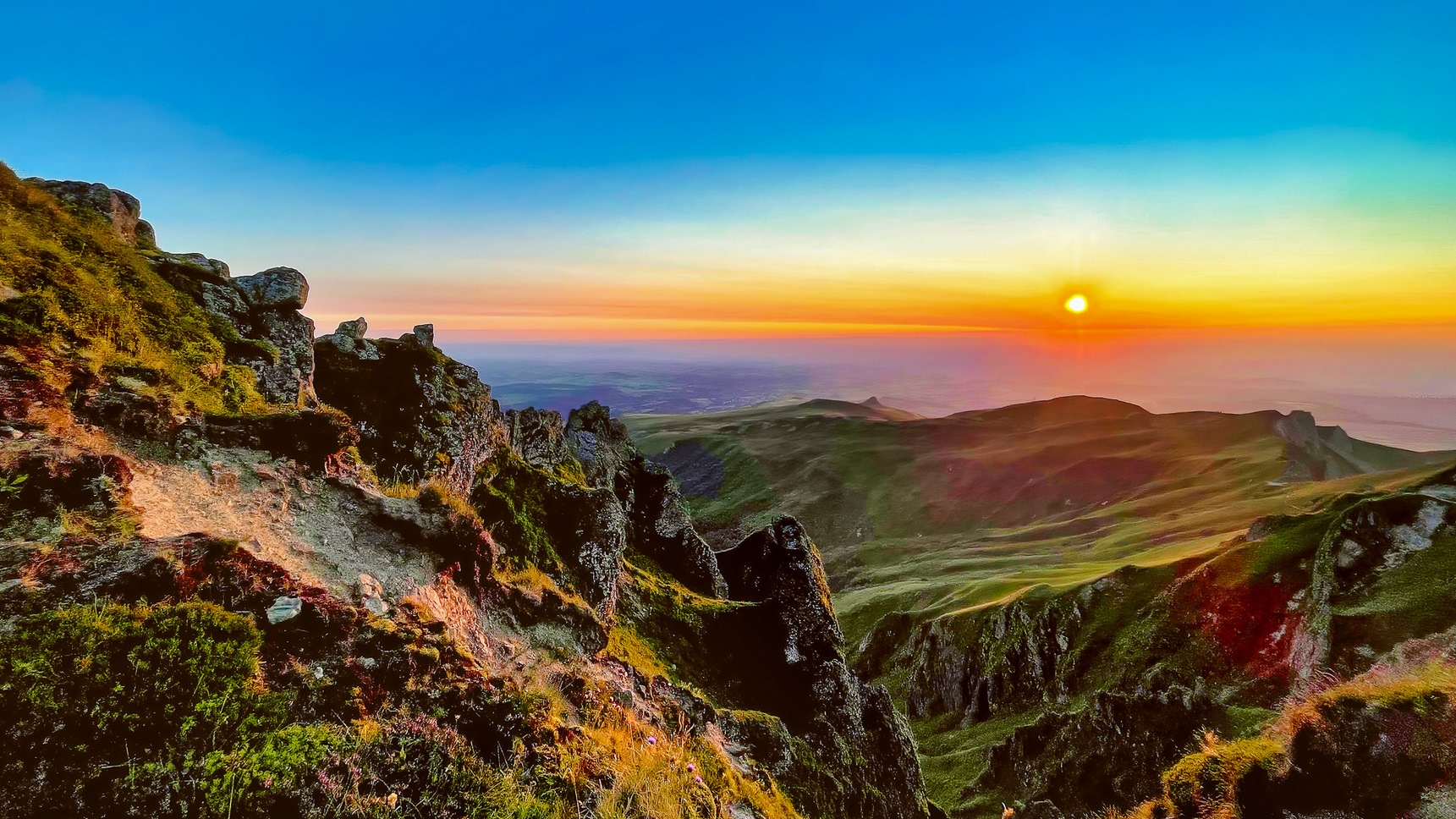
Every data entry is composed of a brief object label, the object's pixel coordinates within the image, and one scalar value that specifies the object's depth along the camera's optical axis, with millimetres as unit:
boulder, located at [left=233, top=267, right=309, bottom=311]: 20484
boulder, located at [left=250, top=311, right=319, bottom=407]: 18203
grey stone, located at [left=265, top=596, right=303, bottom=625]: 9952
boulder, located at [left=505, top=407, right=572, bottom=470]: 33844
